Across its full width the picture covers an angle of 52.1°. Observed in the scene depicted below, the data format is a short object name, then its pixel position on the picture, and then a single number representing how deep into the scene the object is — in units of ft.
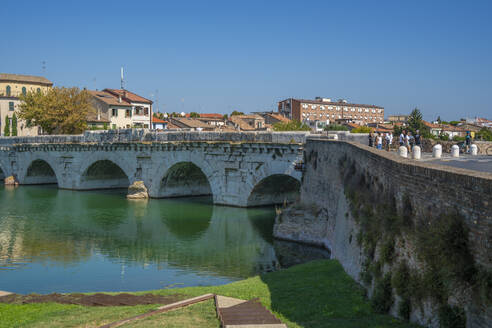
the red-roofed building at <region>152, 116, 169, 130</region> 269.64
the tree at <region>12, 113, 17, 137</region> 252.42
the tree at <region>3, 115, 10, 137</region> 250.74
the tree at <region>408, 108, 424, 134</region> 252.62
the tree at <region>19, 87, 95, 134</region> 199.82
